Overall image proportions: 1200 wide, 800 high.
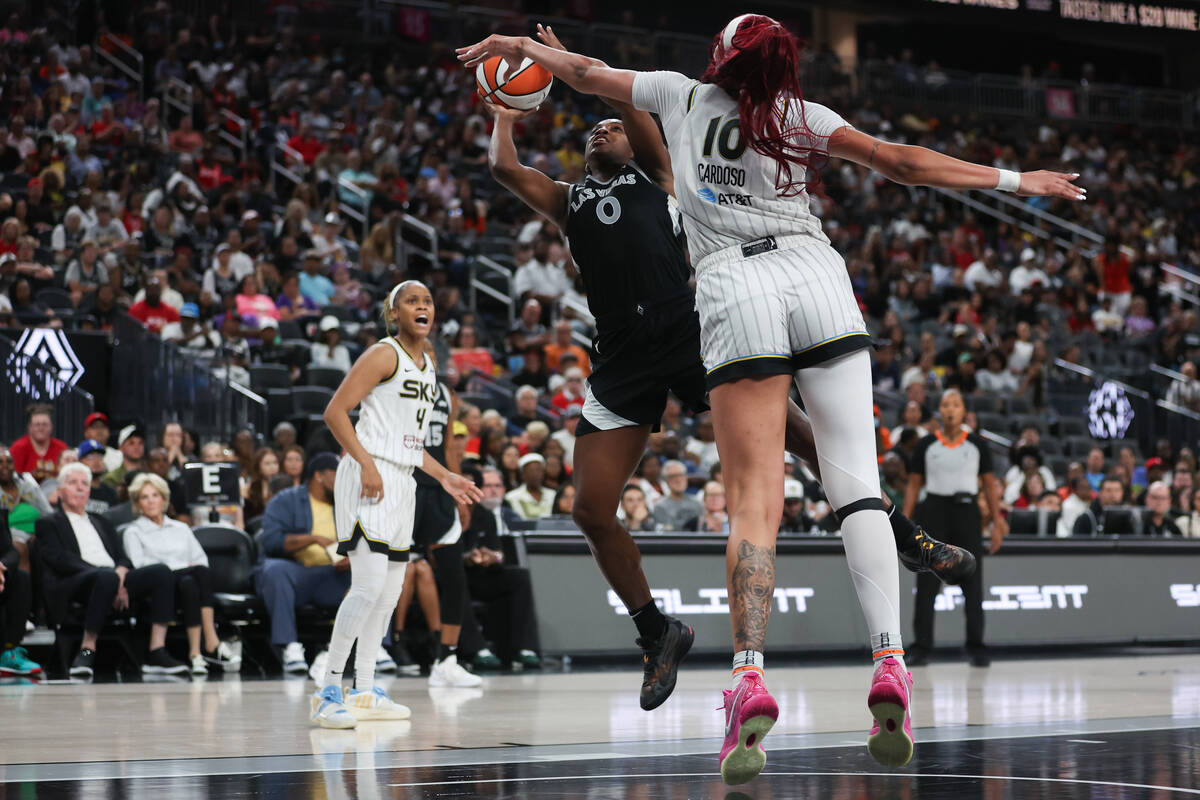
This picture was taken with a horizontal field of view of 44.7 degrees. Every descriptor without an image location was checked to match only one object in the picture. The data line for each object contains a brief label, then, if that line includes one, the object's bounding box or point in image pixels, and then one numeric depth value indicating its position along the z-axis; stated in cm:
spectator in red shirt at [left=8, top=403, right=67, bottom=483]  1145
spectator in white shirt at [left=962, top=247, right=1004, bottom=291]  2183
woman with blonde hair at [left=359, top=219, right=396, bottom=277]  1683
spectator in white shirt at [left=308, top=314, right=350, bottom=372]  1408
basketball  553
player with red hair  409
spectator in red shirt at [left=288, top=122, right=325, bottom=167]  1931
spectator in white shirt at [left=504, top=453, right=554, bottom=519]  1220
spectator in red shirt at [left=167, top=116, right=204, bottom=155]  1834
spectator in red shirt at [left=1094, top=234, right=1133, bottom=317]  2264
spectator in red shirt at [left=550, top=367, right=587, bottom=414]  1480
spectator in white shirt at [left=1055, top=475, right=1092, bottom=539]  1412
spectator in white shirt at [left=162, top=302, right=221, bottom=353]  1351
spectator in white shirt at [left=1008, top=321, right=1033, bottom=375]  1944
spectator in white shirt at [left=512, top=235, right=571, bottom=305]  1752
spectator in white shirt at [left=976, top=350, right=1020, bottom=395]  1886
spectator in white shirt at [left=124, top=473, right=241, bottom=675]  1021
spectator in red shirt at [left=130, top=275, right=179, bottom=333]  1414
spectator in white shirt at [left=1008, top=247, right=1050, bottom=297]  2223
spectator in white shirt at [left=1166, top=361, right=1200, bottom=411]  1964
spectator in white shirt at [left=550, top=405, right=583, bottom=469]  1333
